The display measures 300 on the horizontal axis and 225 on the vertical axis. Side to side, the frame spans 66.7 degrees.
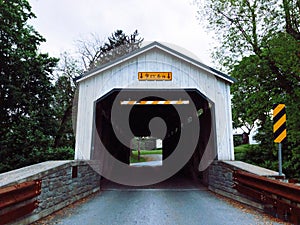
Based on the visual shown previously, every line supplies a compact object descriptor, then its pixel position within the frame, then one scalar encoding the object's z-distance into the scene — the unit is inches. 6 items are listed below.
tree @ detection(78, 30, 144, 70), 857.5
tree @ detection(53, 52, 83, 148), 642.2
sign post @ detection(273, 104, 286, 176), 175.5
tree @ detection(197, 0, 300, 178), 336.5
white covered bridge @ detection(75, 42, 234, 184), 250.8
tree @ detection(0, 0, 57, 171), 416.2
